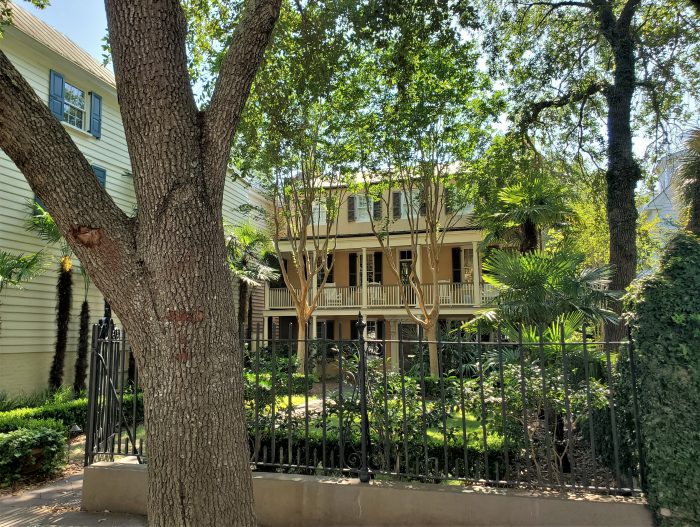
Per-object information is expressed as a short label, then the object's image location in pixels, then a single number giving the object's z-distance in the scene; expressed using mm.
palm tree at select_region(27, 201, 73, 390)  12180
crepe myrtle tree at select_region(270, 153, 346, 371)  15358
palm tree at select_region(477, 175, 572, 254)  10984
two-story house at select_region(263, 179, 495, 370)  20250
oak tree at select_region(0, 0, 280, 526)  2807
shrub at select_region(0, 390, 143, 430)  8918
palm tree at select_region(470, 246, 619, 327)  6965
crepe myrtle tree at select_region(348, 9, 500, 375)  8672
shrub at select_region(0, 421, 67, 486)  6912
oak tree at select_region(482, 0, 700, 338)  9352
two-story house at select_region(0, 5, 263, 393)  11812
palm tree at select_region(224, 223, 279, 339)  17938
